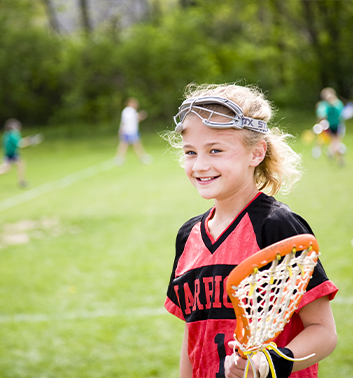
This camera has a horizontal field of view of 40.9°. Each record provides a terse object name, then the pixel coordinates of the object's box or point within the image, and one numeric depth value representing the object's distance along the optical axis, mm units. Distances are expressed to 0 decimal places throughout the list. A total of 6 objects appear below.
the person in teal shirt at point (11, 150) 14992
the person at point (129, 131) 18938
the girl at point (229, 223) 1714
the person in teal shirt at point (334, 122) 14953
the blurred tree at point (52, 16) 41441
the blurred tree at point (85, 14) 39375
